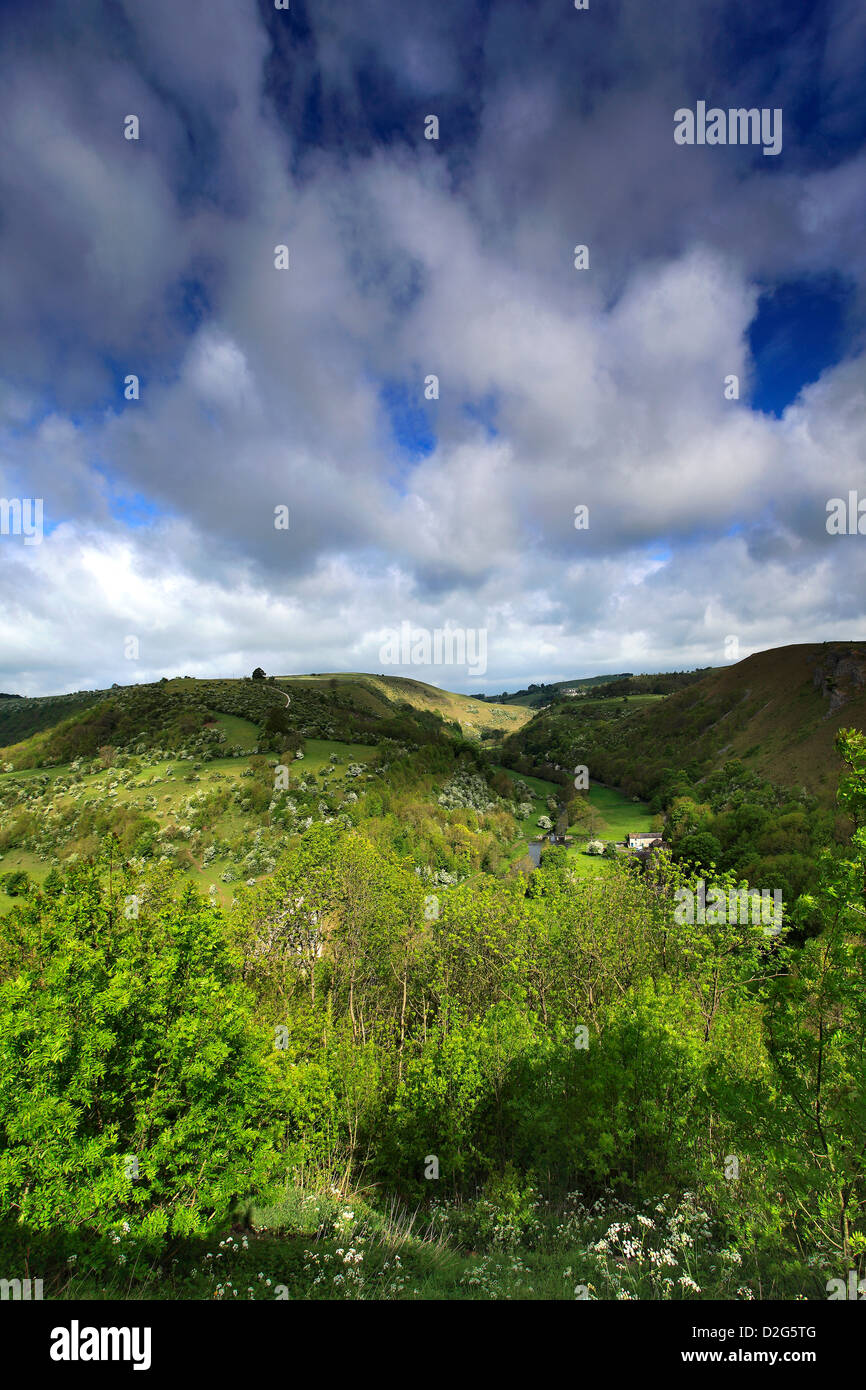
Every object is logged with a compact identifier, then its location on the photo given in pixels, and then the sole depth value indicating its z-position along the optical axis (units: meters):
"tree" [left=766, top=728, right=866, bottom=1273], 12.83
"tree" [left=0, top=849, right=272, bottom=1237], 16.45
